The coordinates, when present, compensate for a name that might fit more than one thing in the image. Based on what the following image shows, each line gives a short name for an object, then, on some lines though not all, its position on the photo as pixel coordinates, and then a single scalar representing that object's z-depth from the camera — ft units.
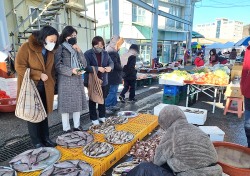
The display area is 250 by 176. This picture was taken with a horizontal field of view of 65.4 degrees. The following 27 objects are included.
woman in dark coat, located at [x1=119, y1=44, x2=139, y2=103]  21.09
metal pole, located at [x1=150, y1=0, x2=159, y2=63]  46.37
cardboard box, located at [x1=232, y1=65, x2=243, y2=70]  23.26
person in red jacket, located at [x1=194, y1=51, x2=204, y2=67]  34.58
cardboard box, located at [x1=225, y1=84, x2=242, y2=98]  17.38
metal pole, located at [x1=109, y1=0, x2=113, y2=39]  31.17
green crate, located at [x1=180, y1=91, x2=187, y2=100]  23.13
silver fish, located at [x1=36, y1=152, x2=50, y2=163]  9.12
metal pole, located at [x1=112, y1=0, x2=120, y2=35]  31.07
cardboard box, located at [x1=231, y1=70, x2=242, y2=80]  22.09
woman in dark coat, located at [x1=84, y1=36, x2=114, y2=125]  13.41
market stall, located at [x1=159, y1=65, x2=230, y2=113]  17.84
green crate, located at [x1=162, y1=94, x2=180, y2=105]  20.72
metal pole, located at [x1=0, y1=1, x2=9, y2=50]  19.36
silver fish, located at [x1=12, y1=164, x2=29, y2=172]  8.46
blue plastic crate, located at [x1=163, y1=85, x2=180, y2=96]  20.50
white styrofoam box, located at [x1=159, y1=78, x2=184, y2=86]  19.28
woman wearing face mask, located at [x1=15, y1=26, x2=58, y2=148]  9.58
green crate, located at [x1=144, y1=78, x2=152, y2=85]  33.63
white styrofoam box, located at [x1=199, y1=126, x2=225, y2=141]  11.85
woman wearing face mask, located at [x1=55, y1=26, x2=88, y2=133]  11.24
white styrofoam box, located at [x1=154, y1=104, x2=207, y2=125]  15.38
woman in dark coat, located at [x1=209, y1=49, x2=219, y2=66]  30.86
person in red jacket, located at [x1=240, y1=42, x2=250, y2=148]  10.07
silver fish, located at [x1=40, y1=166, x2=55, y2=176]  7.91
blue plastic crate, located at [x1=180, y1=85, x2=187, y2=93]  22.62
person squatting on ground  5.33
